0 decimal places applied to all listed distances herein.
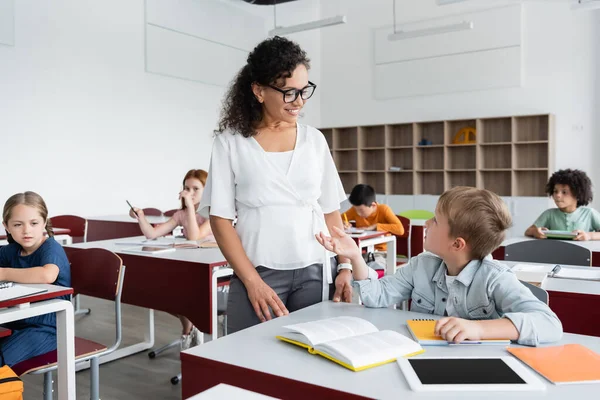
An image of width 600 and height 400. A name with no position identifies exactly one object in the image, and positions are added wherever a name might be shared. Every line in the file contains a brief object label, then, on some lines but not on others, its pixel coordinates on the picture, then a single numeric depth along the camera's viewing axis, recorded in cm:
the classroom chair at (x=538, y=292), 150
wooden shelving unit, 713
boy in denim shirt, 134
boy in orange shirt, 435
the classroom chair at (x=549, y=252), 271
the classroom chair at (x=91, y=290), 193
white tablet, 90
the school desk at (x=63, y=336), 182
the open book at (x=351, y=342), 102
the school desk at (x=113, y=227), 484
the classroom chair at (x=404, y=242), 476
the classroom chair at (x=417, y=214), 579
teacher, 147
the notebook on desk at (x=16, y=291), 169
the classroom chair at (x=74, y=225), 480
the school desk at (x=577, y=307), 187
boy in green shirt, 361
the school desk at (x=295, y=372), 90
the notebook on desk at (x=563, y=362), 95
